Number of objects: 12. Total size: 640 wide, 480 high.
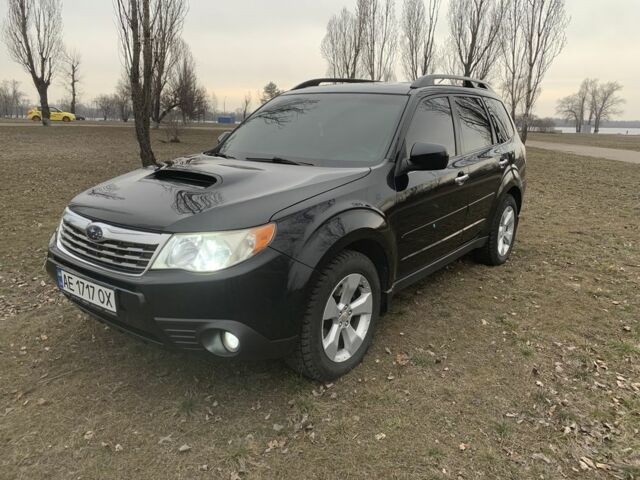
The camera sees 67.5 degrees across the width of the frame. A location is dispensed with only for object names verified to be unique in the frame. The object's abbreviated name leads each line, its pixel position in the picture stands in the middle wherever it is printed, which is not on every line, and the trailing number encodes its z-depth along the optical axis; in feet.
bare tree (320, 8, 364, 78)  88.32
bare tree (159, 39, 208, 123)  94.21
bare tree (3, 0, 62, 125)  92.89
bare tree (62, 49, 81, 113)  192.95
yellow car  148.66
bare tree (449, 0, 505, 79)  67.67
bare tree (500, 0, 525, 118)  64.03
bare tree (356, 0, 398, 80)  84.02
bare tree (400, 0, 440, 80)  80.22
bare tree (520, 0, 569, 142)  60.85
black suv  7.45
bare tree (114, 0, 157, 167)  28.40
